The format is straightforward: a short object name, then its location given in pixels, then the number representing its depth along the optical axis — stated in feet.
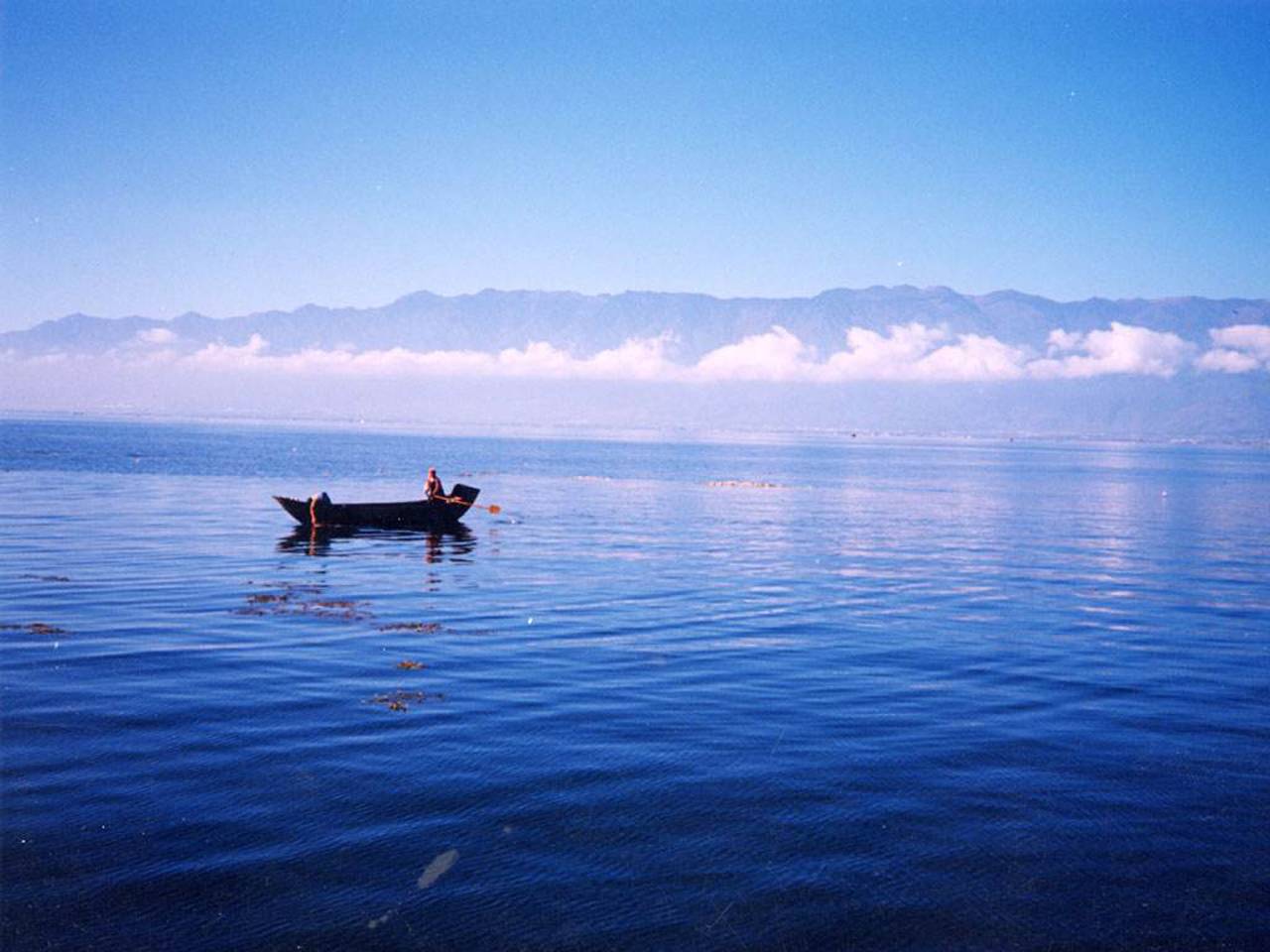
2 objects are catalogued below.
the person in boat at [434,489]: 149.79
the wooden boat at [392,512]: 140.87
